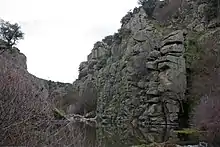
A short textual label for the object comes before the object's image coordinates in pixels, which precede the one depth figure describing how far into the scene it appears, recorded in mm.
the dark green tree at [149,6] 37355
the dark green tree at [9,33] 26402
